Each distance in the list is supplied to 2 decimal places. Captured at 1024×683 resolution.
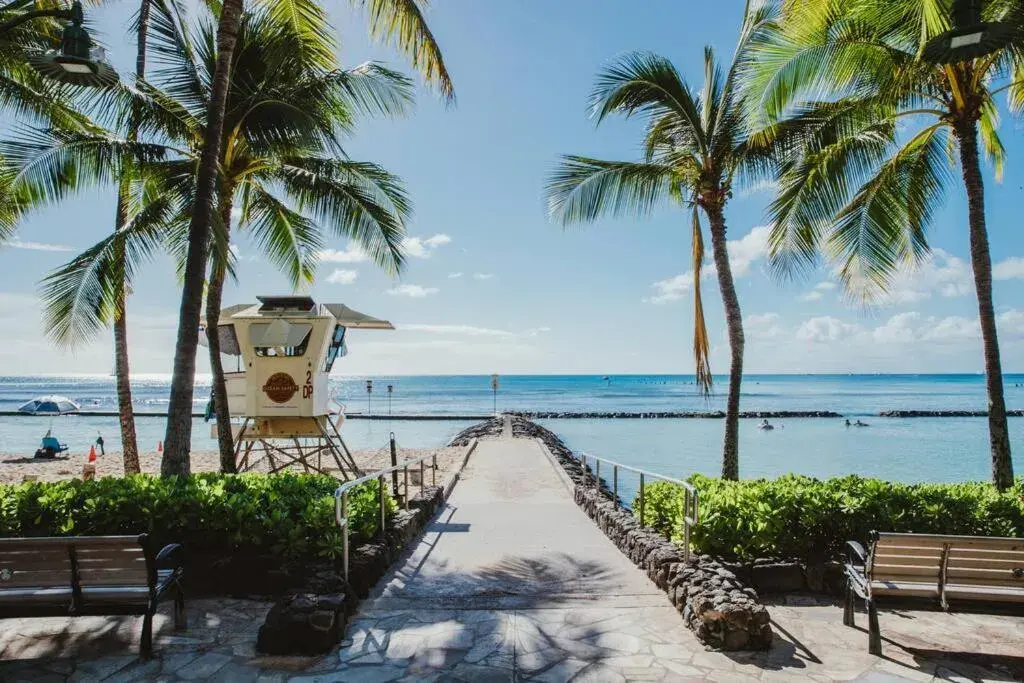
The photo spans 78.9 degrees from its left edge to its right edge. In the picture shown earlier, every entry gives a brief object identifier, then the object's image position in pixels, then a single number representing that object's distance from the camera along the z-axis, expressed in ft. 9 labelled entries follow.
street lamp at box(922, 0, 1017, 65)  17.71
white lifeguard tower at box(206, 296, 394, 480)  40.78
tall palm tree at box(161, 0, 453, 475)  24.35
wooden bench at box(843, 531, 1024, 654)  13.92
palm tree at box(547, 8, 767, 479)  31.60
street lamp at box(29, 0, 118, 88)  19.70
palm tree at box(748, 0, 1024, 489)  26.03
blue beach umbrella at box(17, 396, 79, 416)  157.44
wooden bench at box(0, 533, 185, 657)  13.39
